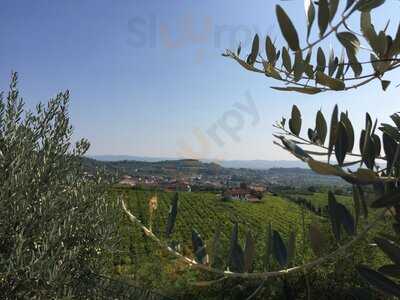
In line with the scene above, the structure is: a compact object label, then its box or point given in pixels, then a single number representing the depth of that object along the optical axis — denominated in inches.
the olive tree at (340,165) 27.3
